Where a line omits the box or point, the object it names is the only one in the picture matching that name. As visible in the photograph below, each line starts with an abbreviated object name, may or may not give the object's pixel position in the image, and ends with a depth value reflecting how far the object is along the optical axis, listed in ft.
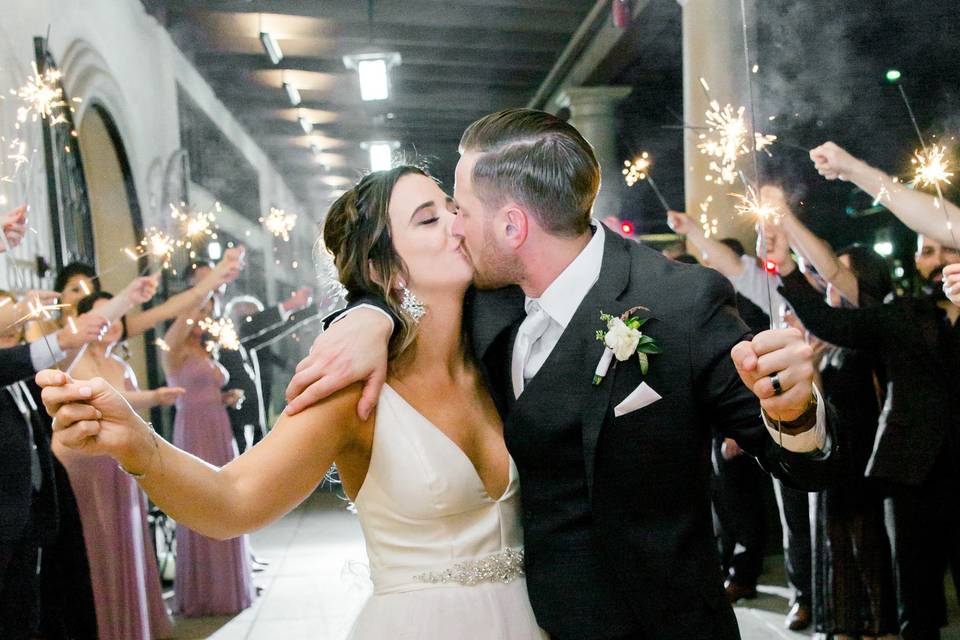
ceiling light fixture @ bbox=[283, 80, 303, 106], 10.44
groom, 3.81
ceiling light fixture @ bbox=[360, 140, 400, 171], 10.41
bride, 3.52
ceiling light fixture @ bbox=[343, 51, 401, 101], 10.34
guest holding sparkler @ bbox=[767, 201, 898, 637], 8.74
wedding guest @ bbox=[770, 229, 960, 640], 8.13
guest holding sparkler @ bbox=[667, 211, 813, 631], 9.87
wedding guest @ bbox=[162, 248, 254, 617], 9.92
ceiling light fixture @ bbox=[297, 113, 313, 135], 10.48
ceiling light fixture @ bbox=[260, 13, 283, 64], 10.40
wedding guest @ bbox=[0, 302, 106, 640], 6.97
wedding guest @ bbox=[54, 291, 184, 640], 8.68
